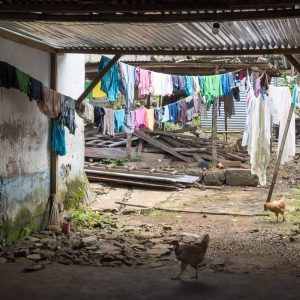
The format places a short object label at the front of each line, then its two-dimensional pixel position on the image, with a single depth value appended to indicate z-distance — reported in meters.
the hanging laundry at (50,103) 7.82
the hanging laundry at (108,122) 10.62
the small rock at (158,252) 7.43
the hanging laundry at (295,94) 10.95
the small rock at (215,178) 15.03
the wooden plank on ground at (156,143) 17.86
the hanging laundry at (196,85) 13.28
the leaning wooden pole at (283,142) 10.84
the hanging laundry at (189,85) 13.04
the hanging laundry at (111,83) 9.93
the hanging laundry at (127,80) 10.16
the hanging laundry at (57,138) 9.06
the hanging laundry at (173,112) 14.55
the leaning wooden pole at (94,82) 9.09
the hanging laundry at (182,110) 14.73
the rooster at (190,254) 5.73
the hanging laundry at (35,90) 7.37
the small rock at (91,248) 7.56
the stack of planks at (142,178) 14.23
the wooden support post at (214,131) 16.69
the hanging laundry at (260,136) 11.70
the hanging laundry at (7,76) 6.58
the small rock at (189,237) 8.25
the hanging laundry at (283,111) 11.68
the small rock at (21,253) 7.10
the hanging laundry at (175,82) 12.74
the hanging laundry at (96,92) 11.77
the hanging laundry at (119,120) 11.12
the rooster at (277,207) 10.02
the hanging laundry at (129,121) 11.82
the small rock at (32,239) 7.98
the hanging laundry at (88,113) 9.59
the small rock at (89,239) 7.98
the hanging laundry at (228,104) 17.83
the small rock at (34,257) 6.97
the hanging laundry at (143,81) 11.12
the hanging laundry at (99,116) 10.27
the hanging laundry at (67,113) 8.57
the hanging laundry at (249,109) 12.25
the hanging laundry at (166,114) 14.33
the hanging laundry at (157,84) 11.88
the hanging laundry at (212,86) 13.51
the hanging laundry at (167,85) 12.31
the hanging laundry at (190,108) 14.96
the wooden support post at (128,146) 17.49
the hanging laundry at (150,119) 13.08
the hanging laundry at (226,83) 13.68
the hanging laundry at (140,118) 12.42
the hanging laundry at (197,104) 15.02
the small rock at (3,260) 6.76
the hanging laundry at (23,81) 6.96
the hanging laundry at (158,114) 13.91
